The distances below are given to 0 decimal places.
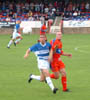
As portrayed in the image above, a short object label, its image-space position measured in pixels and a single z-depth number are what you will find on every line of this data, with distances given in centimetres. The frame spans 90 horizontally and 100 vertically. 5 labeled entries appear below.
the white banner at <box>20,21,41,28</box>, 4503
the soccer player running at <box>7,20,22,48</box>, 3000
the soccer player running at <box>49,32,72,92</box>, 1235
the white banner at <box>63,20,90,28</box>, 4534
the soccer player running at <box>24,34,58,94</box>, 1205
